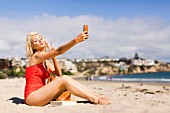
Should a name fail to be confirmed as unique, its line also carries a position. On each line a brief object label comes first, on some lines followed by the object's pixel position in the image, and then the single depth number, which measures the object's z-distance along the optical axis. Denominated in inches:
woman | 138.9
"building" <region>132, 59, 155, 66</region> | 4121.9
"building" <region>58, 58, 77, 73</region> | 3199.1
